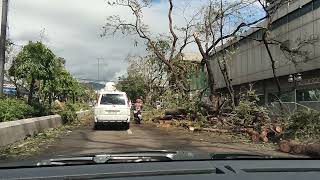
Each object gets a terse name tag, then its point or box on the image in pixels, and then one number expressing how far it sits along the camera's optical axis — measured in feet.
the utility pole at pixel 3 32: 33.51
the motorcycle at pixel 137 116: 51.34
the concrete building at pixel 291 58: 54.89
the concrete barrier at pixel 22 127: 25.27
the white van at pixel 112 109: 39.71
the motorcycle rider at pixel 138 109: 51.43
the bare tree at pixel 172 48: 51.97
